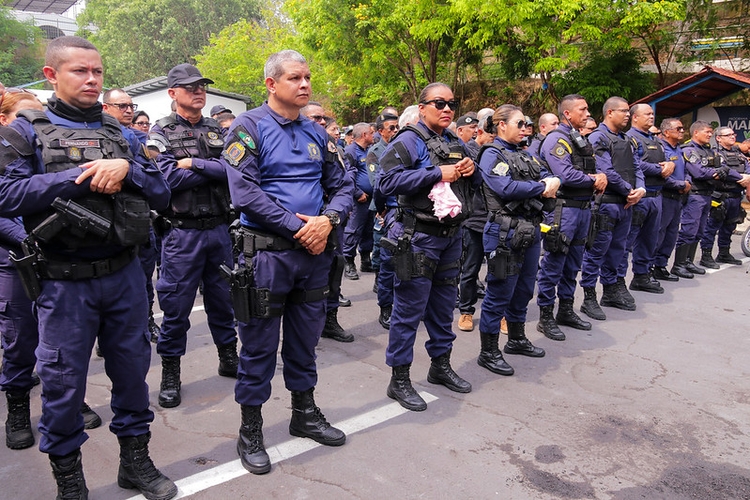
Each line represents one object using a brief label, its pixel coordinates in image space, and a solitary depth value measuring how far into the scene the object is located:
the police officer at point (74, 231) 2.54
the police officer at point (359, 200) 7.48
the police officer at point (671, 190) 7.39
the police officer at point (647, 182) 6.83
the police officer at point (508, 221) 4.60
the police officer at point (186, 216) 4.07
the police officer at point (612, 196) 6.11
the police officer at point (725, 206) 8.81
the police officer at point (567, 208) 5.44
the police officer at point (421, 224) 3.93
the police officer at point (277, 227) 3.12
